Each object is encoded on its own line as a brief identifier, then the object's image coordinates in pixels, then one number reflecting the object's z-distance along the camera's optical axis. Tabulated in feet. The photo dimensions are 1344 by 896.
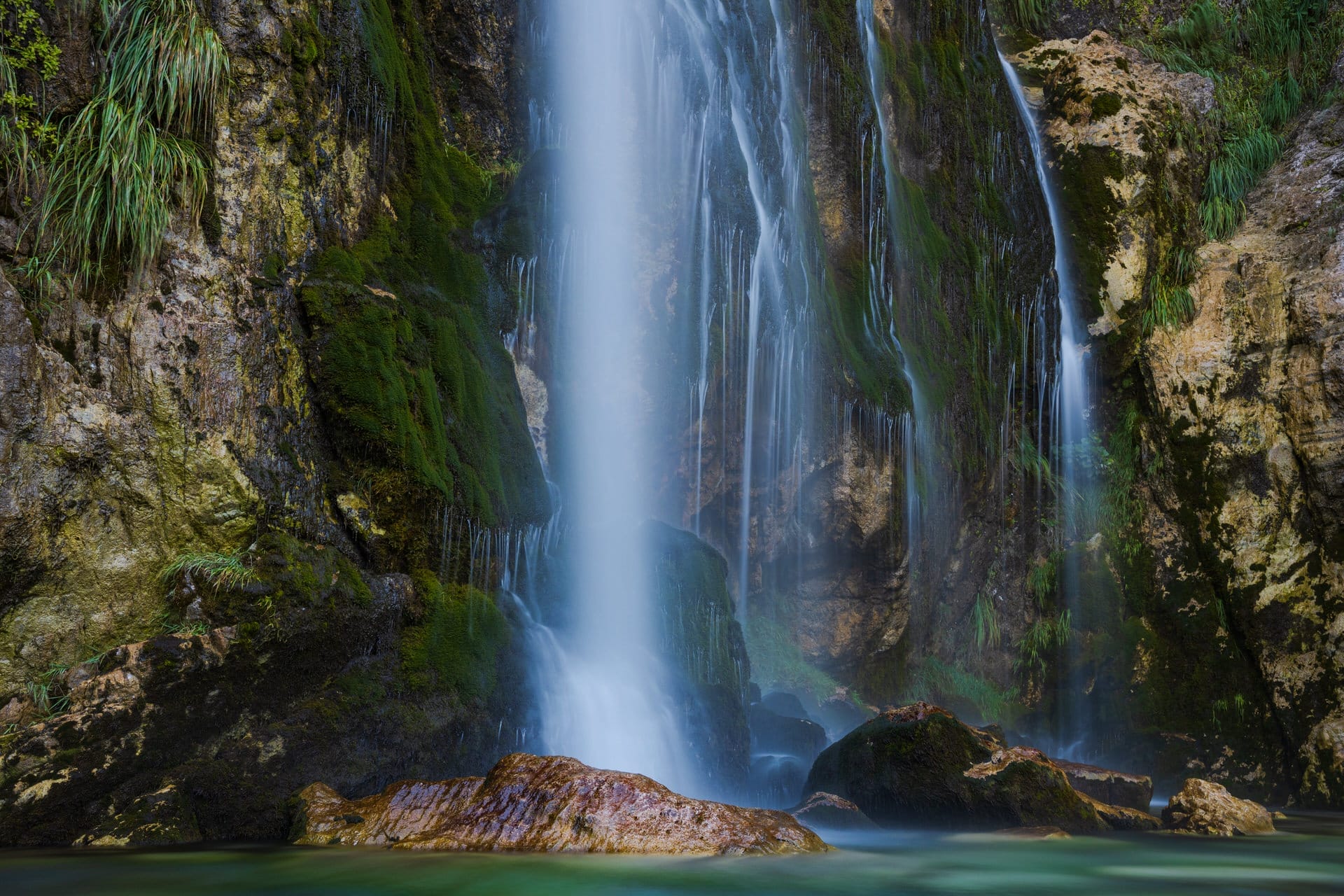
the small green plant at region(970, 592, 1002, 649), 48.01
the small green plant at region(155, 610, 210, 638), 19.19
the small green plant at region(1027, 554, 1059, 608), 47.78
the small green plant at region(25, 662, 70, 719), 18.12
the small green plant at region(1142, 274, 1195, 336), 45.29
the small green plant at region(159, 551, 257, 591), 19.80
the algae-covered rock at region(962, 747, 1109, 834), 24.34
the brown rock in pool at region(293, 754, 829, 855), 18.03
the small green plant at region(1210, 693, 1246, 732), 40.27
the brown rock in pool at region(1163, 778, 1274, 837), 24.98
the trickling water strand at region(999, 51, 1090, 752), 47.44
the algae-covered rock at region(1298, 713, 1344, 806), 35.63
